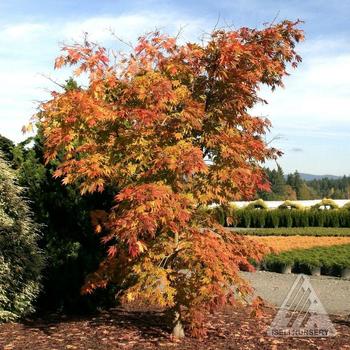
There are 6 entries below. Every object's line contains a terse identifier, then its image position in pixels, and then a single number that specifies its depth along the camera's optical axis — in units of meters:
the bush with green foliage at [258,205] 28.74
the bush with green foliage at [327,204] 27.85
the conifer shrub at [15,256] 6.29
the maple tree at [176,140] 4.64
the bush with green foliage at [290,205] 27.67
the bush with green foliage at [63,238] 6.78
